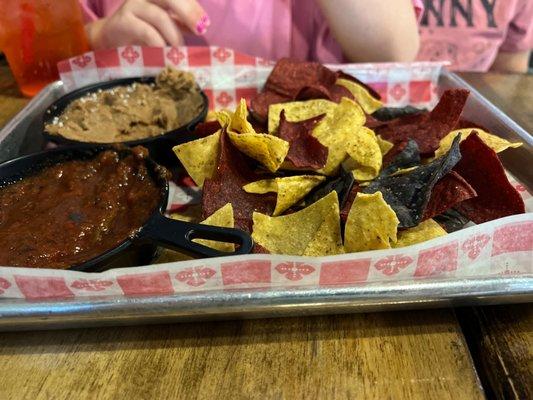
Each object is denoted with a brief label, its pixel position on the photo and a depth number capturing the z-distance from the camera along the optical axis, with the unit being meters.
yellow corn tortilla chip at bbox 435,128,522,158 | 0.28
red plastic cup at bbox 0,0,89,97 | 0.39
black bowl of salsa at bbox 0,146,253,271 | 0.21
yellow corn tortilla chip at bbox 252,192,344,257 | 0.23
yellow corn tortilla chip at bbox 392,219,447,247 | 0.22
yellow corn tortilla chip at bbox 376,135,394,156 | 0.29
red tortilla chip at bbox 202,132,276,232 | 0.25
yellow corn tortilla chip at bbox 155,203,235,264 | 0.22
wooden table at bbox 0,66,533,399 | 0.18
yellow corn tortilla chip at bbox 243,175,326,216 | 0.25
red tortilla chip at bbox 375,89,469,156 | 0.29
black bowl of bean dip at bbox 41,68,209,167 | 0.32
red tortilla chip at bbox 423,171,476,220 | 0.23
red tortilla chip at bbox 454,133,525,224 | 0.24
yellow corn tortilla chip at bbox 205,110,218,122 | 0.35
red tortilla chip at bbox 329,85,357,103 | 0.35
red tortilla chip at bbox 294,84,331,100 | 0.35
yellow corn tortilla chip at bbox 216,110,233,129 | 0.28
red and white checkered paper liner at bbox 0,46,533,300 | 0.19
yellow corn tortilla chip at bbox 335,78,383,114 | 0.35
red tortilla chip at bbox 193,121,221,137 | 0.31
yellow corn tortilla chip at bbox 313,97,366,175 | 0.28
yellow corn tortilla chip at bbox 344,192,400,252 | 0.21
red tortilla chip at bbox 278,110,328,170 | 0.27
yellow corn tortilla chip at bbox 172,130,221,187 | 0.27
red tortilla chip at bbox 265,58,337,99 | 0.37
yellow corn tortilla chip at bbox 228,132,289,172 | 0.26
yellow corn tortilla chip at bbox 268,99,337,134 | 0.32
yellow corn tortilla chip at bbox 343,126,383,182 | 0.27
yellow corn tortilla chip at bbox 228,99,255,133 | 0.27
